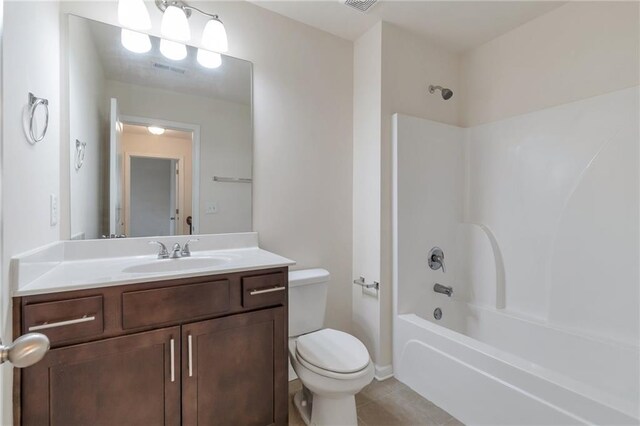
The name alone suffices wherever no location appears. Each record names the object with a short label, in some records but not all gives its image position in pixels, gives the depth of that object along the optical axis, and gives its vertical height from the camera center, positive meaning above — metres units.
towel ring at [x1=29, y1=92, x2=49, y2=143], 1.05 +0.36
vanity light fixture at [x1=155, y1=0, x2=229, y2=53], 1.56 +0.99
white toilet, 1.39 -0.73
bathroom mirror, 1.49 +0.40
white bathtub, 1.17 -0.80
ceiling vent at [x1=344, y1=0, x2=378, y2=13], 1.80 +1.25
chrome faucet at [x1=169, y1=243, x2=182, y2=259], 1.54 -0.22
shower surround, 1.46 -0.33
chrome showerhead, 2.26 +0.91
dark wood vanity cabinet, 0.97 -0.55
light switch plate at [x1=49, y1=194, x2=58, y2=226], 1.27 +0.00
